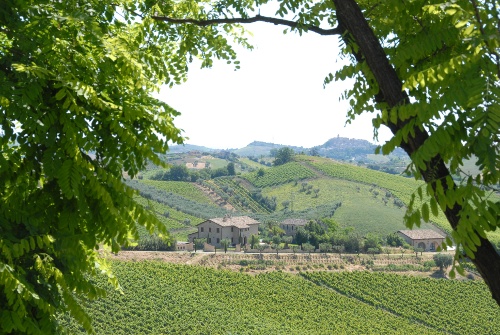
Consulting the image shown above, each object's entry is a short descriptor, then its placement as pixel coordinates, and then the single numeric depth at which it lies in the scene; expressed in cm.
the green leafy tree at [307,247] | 8506
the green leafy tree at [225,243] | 8548
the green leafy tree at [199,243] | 8219
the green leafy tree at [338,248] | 8344
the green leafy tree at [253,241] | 8393
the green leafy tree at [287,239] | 9057
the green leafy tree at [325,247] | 8338
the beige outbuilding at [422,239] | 9350
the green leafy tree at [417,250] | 8931
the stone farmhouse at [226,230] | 9044
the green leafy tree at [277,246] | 8326
